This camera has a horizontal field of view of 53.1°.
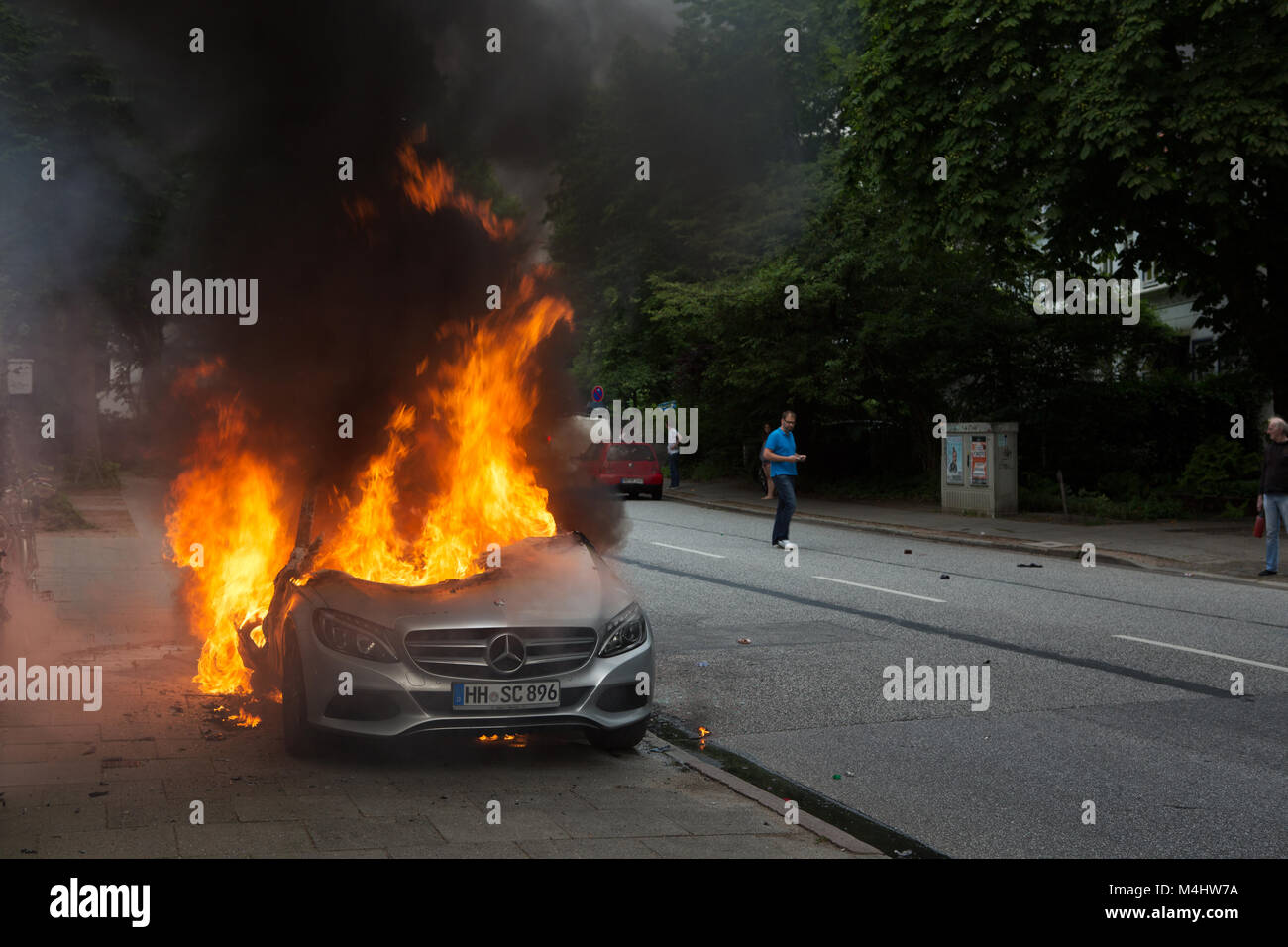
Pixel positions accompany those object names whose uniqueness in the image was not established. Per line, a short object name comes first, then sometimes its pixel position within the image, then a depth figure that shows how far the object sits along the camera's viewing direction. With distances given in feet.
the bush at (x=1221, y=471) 73.26
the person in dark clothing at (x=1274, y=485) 47.50
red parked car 101.81
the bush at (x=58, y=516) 67.82
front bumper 19.40
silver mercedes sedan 19.52
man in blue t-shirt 61.00
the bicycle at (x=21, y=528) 32.83
